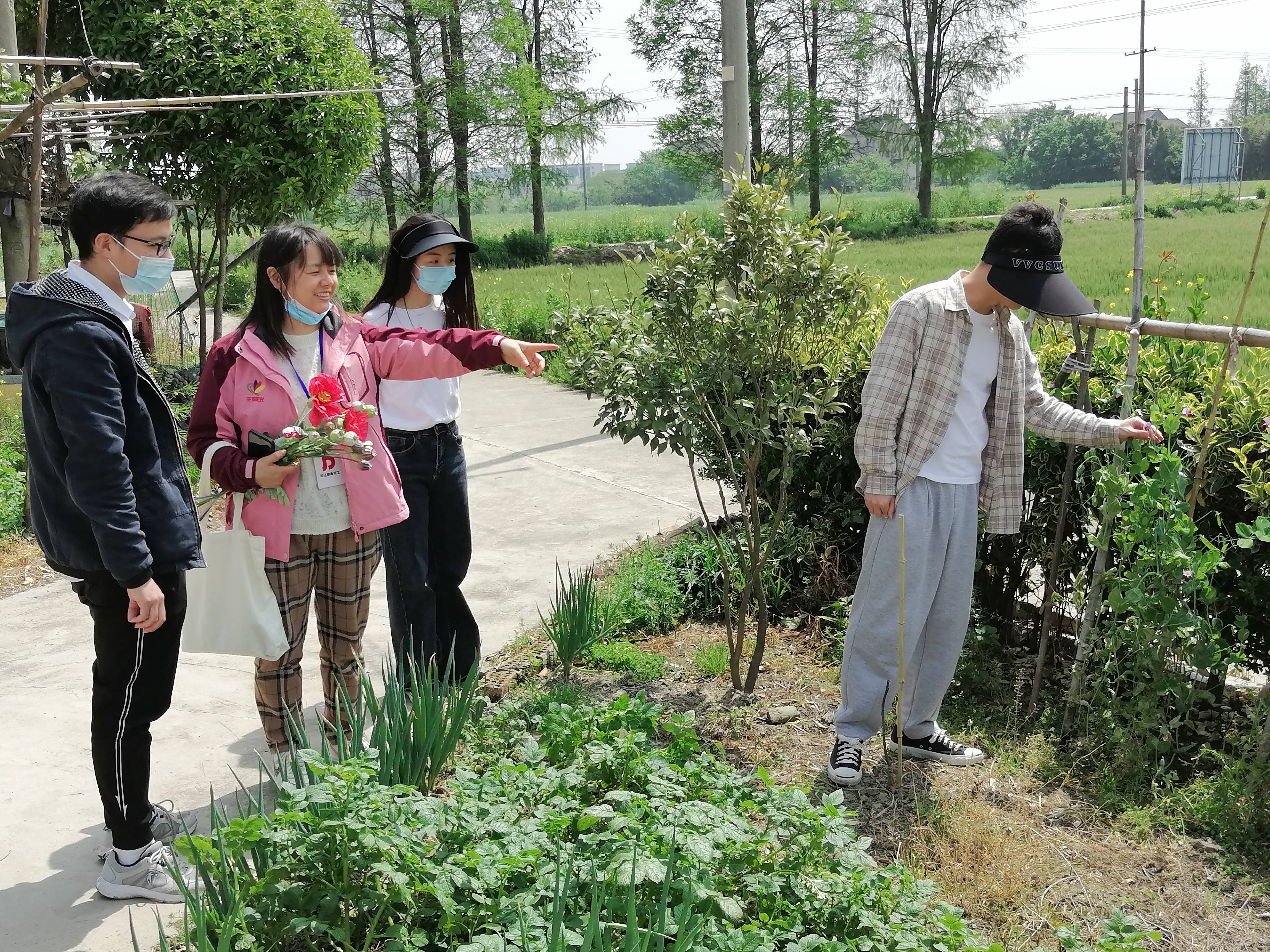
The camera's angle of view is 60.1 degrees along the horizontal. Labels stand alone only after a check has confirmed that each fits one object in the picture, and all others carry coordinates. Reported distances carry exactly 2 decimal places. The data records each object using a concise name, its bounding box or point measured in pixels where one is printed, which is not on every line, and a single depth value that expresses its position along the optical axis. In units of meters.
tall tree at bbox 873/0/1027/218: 42.88
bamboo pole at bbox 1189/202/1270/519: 3.08
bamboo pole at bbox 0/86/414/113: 4.11
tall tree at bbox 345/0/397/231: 29.67
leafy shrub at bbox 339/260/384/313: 19.56
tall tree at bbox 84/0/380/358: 6.29
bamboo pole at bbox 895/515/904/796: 3.05
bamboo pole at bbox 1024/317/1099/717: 3.49
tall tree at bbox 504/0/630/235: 34.91
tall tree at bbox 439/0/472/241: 30.73
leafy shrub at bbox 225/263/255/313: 18.39
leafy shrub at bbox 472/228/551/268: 32.94
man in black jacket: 2.43
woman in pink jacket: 2.99
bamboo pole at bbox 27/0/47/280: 4.42
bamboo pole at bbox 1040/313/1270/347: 3.00
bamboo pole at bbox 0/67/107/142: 3.95
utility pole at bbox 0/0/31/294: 6.01
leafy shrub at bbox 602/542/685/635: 4.54
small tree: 3.45
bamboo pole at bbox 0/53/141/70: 3.83
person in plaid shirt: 3.04
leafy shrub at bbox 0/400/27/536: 6.00
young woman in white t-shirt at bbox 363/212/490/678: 3.49
